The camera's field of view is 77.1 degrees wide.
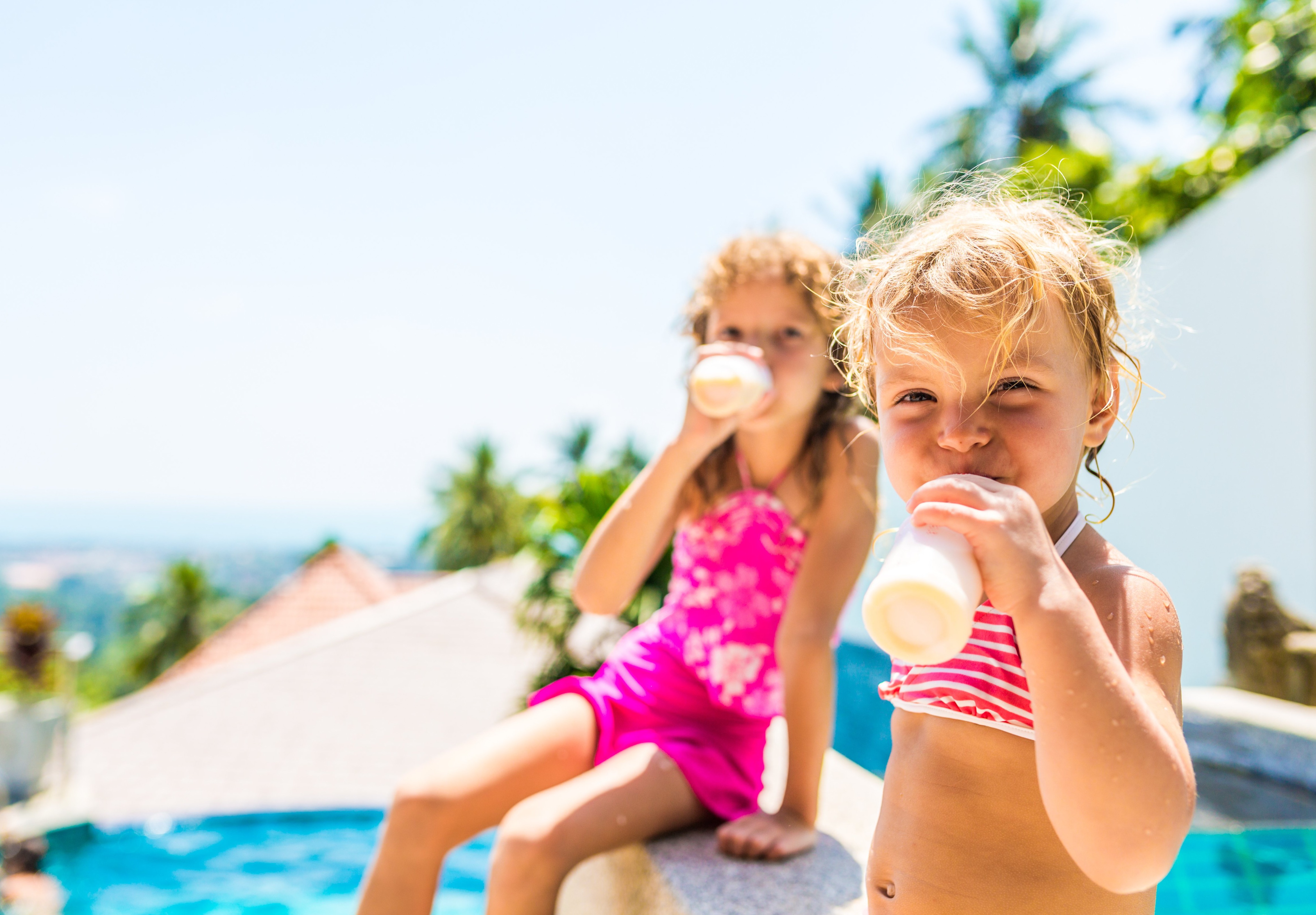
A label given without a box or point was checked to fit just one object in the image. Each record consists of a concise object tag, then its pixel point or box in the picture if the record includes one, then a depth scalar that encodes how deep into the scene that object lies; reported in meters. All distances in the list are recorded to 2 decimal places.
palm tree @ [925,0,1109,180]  24.70
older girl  1.85
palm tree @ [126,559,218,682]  36.50
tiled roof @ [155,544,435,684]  17.72
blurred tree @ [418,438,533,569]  40.59
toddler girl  0.80
